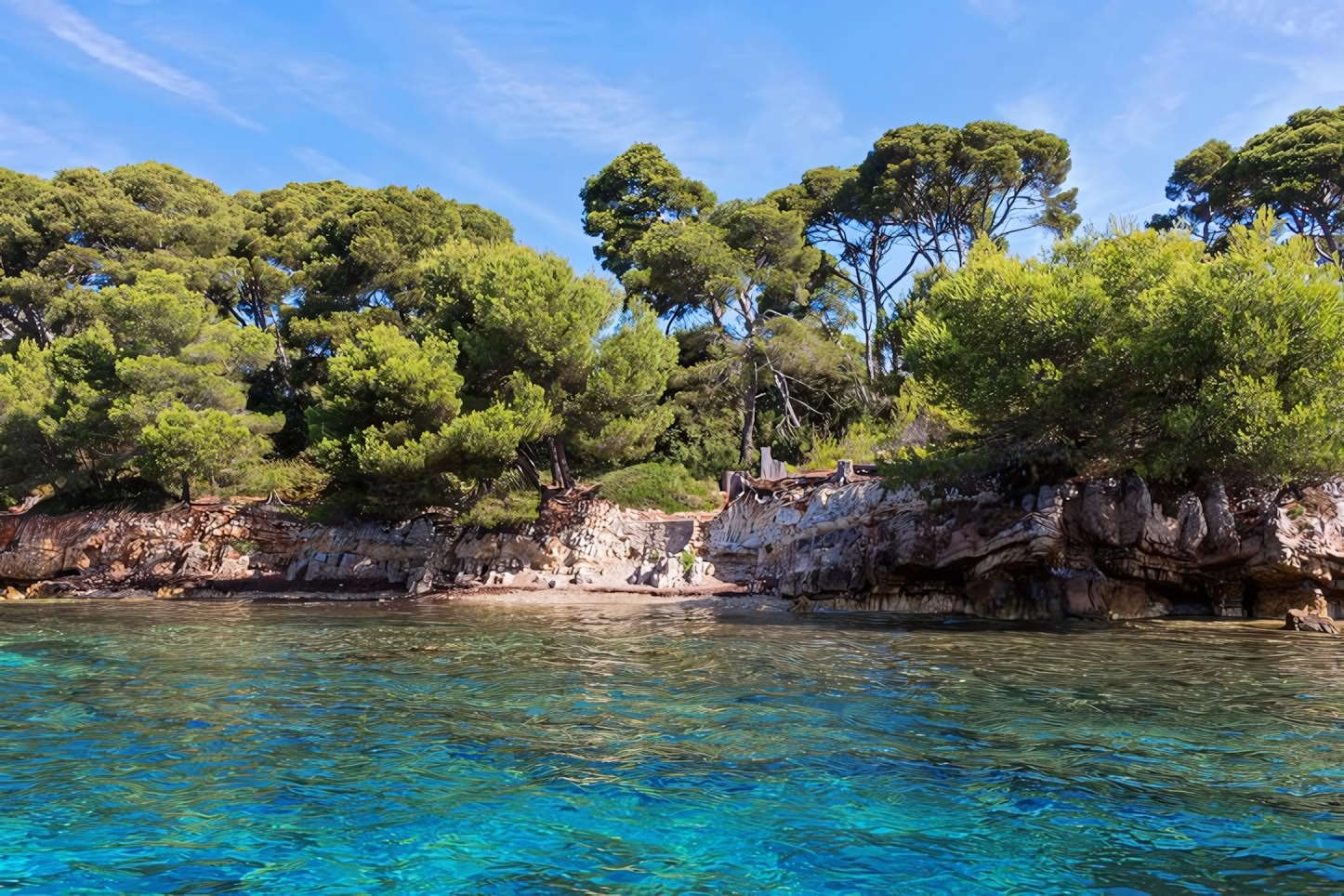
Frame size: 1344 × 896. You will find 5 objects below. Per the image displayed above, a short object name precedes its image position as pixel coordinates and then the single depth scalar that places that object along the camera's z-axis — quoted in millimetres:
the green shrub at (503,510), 24562
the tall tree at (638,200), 39031
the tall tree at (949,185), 32906
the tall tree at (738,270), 31016
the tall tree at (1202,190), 35000
